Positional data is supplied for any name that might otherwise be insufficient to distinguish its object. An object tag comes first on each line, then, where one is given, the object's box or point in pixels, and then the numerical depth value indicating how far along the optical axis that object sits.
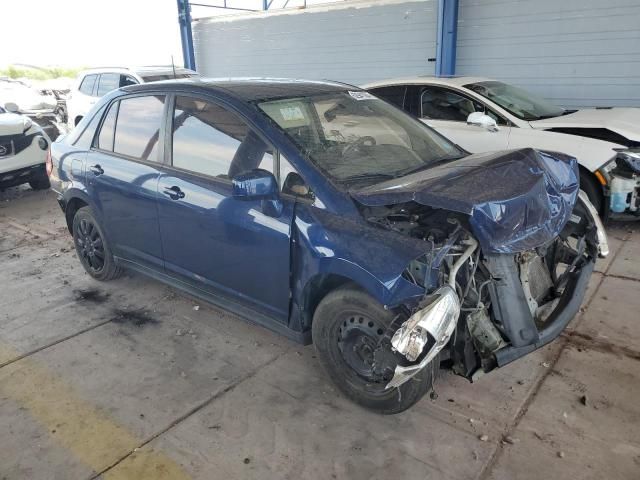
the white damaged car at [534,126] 5.26
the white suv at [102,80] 9.32
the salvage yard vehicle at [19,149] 7.38
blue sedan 2.46
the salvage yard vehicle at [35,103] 11.46
